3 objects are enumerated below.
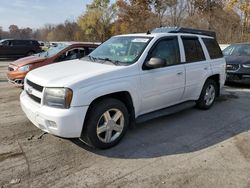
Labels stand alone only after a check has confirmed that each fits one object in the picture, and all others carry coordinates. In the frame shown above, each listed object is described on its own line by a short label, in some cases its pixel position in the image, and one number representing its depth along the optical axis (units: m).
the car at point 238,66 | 6.71
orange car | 5.83
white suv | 2.79
